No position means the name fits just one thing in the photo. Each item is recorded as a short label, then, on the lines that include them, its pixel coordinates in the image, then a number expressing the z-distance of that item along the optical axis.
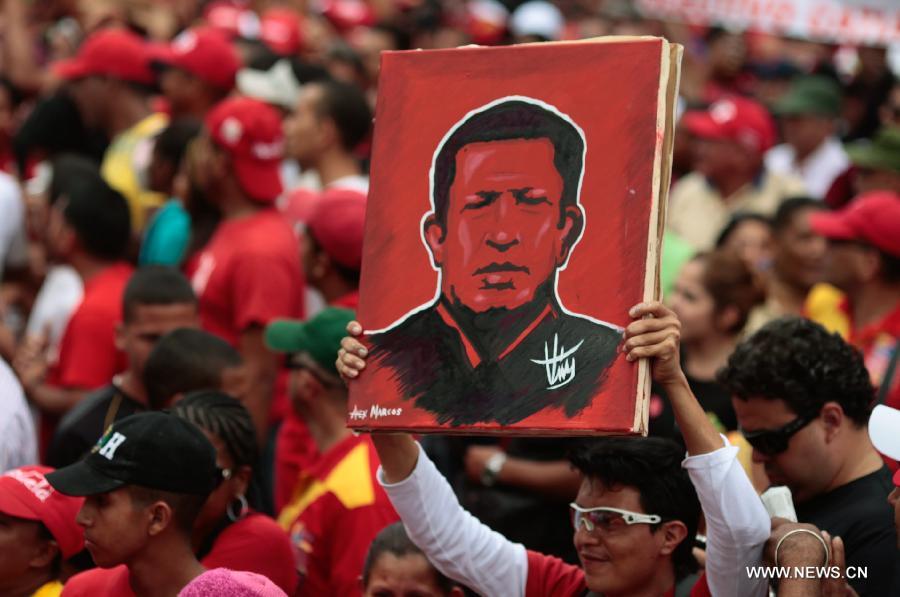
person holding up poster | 7.02
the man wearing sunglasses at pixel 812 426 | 8.02
